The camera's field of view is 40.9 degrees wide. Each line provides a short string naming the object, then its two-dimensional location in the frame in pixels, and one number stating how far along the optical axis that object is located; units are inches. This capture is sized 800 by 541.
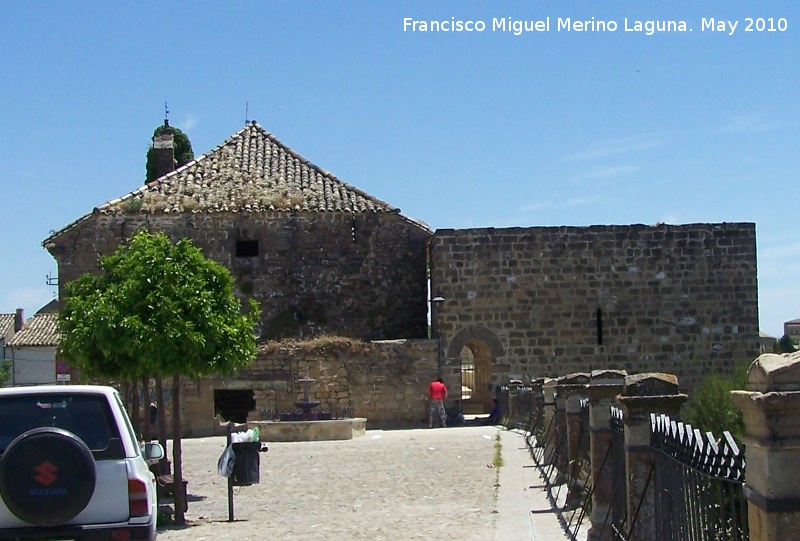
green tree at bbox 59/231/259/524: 500.7
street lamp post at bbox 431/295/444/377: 1096.9
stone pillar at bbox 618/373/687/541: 275.1
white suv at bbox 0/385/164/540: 275.9
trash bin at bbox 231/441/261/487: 503.8
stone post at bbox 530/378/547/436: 757.2
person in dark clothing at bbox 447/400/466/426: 1076.5
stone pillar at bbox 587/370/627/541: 351.6
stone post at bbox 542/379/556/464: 613.0
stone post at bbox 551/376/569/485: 521.7
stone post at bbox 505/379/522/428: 976.9
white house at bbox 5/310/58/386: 2561.5
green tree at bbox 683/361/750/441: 708.7
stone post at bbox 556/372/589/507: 467.5
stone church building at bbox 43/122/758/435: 1117.1
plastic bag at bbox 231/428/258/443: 514.0
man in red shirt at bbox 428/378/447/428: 1059.3
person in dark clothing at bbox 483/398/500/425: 1082.1
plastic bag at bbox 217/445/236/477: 496.1
